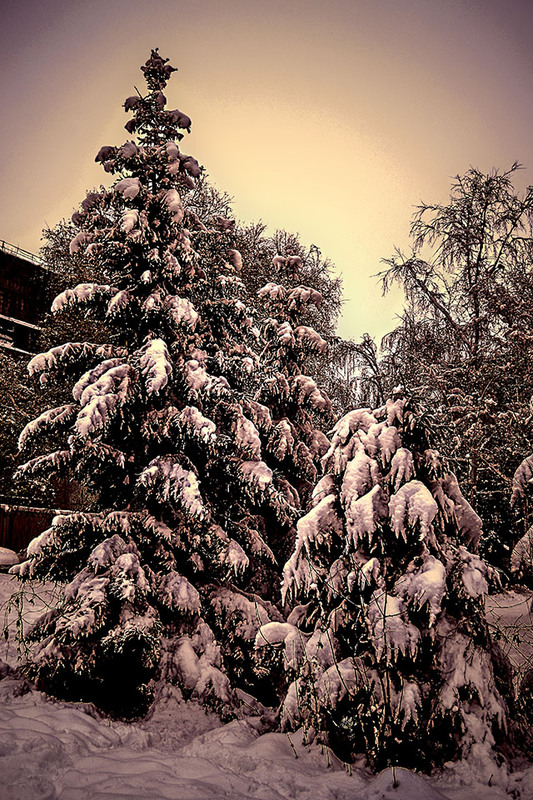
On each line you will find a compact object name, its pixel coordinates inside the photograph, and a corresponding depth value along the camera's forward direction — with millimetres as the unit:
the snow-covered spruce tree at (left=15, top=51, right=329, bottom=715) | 6773
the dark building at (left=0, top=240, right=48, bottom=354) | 26409
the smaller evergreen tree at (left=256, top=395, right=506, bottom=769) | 4348
